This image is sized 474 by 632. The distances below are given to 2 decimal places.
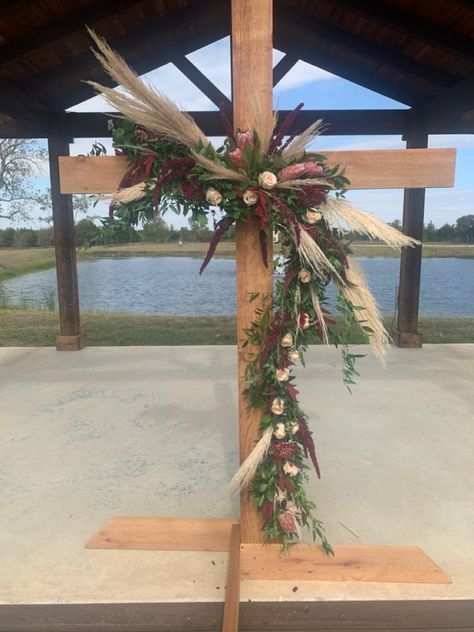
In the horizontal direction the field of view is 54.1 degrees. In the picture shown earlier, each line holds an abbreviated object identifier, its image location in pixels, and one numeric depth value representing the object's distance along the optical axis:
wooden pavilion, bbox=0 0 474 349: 3.36
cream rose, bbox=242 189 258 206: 1.35
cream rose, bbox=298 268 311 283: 1.43
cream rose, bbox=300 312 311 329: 1.46
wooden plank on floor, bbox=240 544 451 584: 1.51
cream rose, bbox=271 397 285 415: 1.51
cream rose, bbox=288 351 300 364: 1.50
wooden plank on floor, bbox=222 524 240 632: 1.26
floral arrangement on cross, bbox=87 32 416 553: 1.37
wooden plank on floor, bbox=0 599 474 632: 1.32
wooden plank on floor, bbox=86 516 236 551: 1.67
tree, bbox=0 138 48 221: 12.33
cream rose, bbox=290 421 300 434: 1.55
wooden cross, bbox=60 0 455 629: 1.41
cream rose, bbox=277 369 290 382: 1.49
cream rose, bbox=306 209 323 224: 1.40
